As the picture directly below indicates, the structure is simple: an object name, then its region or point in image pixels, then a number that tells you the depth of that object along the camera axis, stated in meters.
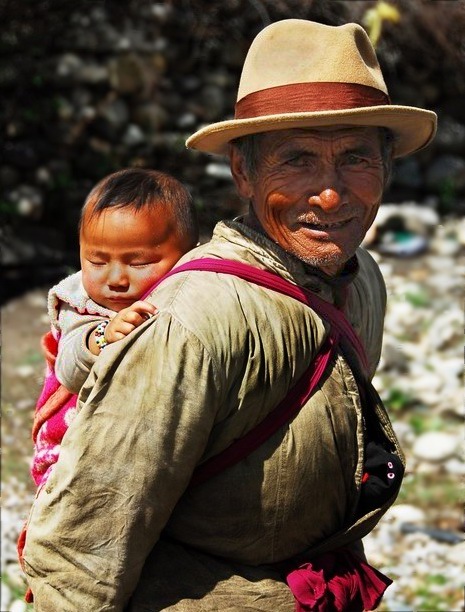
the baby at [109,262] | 5.18
